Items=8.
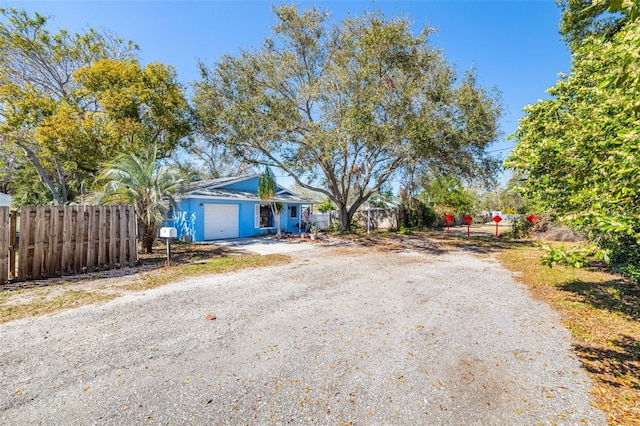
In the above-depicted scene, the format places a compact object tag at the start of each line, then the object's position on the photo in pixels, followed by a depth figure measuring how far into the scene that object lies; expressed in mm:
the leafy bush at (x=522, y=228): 16797
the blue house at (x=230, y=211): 14477
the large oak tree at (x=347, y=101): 12148
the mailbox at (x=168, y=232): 7645
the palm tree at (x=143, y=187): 9023
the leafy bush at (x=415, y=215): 24219
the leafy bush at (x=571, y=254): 2164
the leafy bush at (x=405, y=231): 20653
